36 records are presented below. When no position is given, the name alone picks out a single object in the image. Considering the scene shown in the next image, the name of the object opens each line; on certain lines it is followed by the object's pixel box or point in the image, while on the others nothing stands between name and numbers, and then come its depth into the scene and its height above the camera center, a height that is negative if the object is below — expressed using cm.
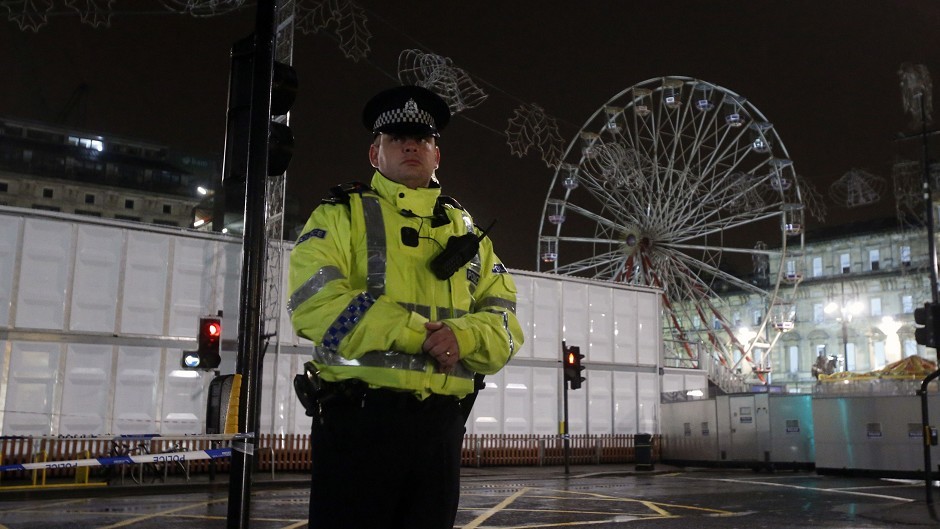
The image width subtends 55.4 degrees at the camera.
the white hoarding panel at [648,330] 2948 +332
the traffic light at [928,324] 1334 +164
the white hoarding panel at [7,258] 1884 +342
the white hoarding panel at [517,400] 2552 +83
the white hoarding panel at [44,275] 1916 +315
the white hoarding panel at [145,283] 2031 +318
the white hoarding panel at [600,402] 2766 +87
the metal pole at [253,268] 394 +71
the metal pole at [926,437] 1276 -4
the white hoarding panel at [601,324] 2803 +332
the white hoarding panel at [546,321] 2644 +321
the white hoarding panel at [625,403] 2836 +89
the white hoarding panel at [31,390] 1877 +70
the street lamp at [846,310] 6369 +950
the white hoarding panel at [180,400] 2036 +58
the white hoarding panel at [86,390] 1936 +72
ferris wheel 3559 +927
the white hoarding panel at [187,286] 2080 +320
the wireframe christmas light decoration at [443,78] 2234 +871
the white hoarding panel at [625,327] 2877 +332
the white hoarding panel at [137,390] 1988 +76
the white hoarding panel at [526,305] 2603 +361
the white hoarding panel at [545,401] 2611 +84
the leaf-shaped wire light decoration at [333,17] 1973 +896
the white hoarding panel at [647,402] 2895 +94
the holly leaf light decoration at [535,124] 2685 +926
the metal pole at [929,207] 2477 +648
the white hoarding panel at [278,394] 2136 +76
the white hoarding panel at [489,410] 2478 +53
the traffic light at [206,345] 1585 +143
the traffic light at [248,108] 432 +155
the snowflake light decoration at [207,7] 1764 +819
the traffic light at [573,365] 2297 +166
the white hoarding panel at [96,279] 1977 +318
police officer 288 +29
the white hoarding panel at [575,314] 2734 +352
